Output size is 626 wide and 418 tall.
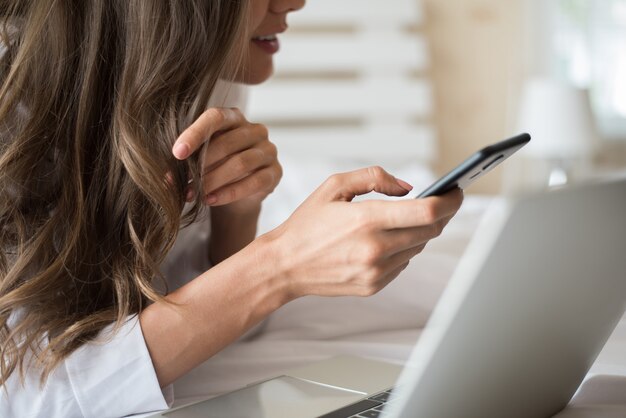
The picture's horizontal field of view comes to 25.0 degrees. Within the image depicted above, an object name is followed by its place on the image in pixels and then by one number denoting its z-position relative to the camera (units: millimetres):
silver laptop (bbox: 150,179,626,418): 858
